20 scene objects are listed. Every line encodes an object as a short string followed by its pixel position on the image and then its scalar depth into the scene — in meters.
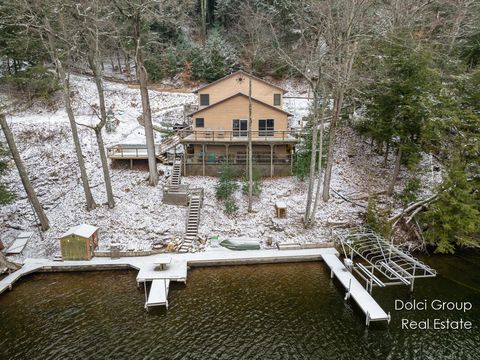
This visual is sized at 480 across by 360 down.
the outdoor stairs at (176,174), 22.17
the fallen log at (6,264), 15.18
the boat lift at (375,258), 14.35
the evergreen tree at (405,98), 18.39
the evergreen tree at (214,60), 36.66
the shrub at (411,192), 18.91
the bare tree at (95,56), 16.92
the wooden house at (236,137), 23.39
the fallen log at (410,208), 18.75
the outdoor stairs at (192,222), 17.67
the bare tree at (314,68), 17.43
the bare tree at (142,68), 18.38
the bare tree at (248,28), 33.19
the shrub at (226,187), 20.69
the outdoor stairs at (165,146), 24.25
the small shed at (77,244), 16.27
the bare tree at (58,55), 15.97
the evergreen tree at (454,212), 16.28
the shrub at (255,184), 21.39
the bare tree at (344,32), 16.83
